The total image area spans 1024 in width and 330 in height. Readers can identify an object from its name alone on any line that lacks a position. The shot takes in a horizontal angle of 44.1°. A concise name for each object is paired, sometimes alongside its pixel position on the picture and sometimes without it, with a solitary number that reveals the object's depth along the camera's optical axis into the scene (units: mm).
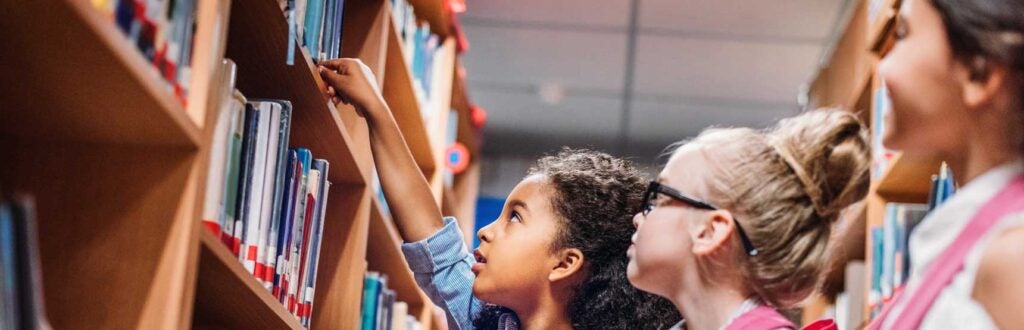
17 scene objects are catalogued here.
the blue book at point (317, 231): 2098
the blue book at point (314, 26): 1957
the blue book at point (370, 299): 2754
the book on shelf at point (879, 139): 2879
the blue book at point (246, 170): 1665
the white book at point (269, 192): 1764
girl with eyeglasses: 1665
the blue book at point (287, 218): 1881
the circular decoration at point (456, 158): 3979
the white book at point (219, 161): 1504
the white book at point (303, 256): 2004
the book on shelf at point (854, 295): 3133
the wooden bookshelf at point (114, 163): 1183
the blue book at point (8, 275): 995
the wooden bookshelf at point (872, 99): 2775
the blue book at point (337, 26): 2137
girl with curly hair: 2168
